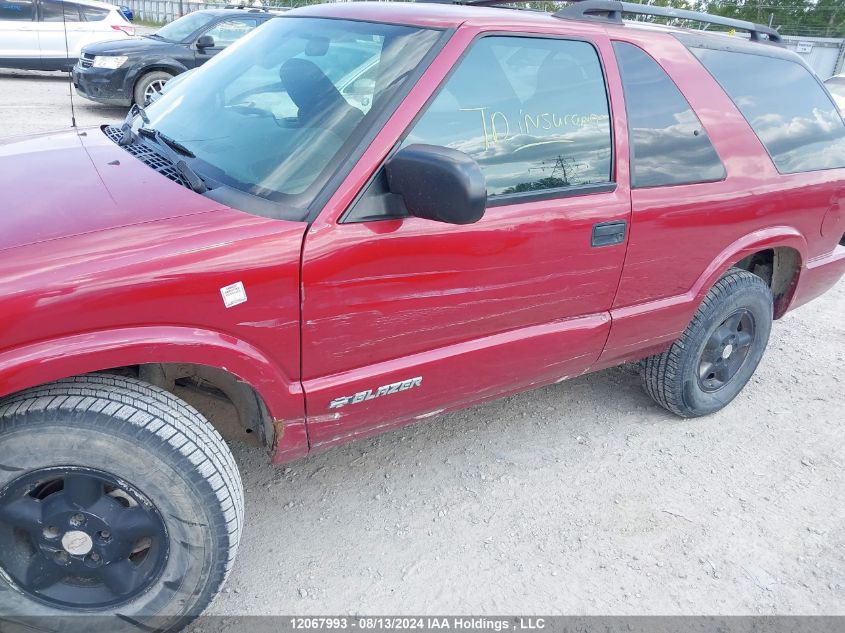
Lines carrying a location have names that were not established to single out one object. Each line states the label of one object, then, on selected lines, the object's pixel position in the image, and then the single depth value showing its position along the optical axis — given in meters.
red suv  1.89
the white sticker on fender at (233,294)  1.96
